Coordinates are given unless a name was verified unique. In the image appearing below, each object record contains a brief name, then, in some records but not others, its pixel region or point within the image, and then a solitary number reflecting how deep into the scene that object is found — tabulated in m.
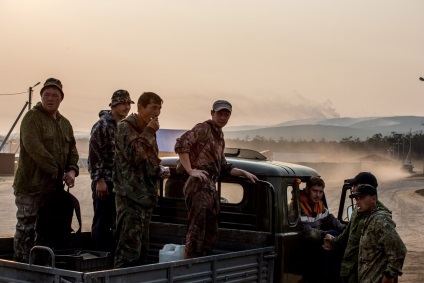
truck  5.04
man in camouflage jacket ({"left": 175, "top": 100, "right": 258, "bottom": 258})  5.27
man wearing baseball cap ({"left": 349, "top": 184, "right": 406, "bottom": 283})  5.09
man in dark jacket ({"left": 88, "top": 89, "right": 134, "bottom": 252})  5.93
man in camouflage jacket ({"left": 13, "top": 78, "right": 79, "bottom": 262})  5.32
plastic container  5.31
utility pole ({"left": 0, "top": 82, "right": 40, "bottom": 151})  43.88
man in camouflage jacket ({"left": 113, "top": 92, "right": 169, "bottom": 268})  5.02
